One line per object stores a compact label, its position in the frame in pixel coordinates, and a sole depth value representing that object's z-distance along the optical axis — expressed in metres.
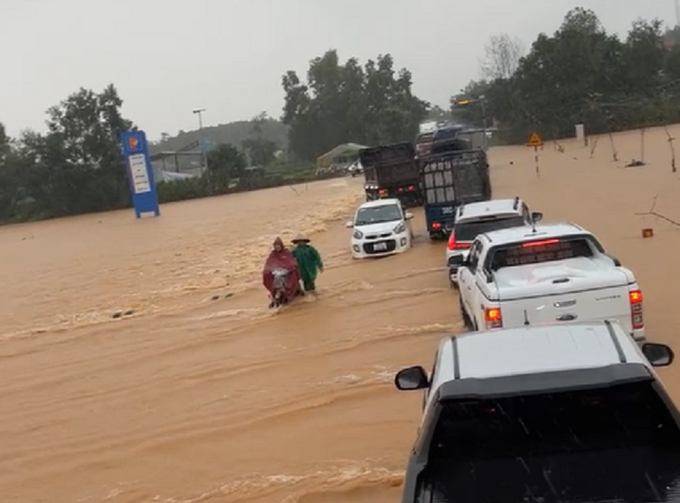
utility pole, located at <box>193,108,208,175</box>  85.50
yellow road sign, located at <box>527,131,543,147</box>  45.05
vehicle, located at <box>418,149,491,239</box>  26.03
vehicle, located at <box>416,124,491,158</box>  42.00
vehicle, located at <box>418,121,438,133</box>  95.94
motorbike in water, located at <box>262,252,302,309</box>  17.84
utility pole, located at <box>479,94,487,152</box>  97.87
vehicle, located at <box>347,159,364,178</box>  78.34
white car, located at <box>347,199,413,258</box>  24.72
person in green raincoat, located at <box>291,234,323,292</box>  18.08
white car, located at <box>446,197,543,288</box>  16.73
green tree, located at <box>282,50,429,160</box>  110.69
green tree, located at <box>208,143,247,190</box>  84.31
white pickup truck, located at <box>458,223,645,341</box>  9.42
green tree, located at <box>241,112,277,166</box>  113.14
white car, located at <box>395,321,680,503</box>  4.55
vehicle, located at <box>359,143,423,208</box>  36.41
